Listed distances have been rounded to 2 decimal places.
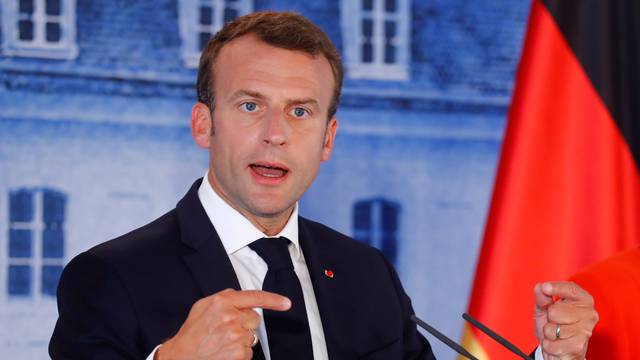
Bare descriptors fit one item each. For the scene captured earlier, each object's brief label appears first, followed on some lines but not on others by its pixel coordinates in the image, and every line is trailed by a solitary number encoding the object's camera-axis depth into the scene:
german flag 4.21
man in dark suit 3.40
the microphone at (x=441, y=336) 3.33
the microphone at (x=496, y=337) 3.34
